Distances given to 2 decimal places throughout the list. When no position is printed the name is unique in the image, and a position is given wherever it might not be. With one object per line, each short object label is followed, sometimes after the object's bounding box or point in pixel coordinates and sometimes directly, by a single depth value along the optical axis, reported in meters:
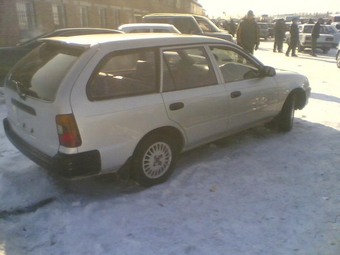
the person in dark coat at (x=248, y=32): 9.13
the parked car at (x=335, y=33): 18.56
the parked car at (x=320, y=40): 18.12
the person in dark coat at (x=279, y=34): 16.69
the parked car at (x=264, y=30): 29.50
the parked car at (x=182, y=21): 12.31
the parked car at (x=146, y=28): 9.83
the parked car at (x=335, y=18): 33.20
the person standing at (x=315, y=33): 16.05
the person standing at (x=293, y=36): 15.82
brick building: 14.02
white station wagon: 2.96
